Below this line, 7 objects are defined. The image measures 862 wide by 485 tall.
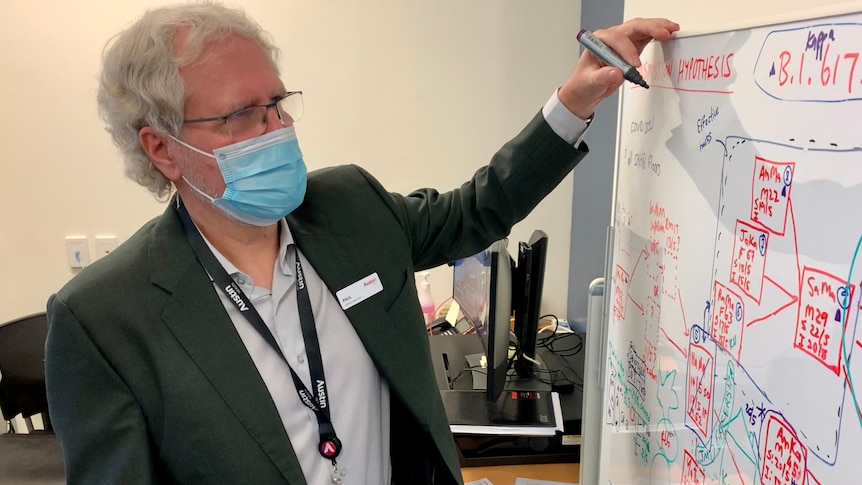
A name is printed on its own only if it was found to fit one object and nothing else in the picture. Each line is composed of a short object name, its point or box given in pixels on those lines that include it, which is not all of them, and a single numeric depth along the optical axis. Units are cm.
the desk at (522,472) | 150
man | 88
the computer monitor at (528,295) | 163
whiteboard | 60
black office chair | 191
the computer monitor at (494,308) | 150
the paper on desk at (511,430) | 148
